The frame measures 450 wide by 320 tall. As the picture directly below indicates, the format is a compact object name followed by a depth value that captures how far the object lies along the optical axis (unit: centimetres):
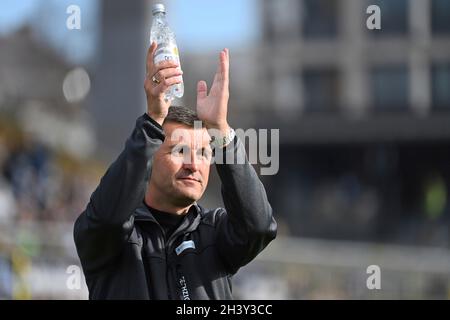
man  701
